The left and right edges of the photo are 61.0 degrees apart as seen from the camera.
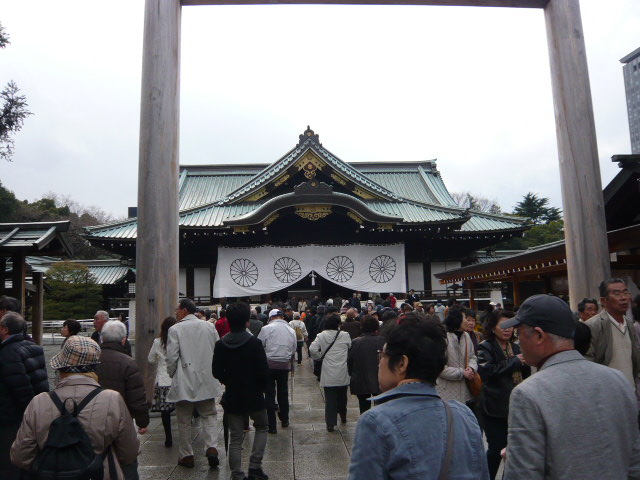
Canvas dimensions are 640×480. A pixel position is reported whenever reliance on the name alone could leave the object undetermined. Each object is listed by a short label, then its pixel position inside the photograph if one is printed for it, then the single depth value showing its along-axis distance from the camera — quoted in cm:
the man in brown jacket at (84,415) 268
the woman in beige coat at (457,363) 448
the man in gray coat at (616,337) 414
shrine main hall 1902
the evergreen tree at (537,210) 4181
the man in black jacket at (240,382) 466
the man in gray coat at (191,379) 524
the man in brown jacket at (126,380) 405
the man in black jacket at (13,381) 383
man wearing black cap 190
